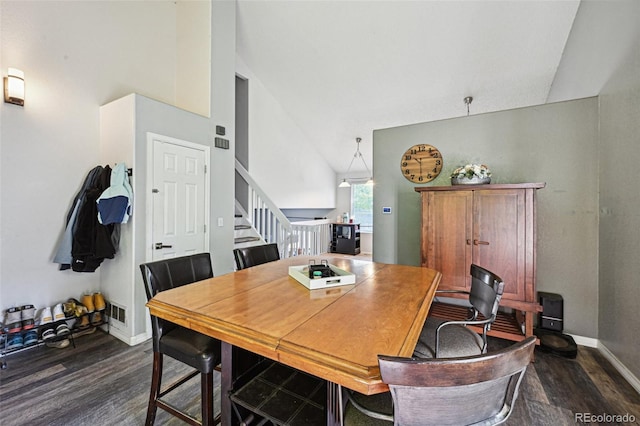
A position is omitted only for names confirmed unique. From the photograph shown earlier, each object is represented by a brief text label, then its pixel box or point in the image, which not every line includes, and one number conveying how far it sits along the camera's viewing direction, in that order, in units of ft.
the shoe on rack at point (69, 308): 8.80
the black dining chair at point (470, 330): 4.82
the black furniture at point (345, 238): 25.17
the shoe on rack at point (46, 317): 8.32
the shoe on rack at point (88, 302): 9.26
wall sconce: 7.82
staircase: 15.03
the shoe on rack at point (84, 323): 9.05
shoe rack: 7.88
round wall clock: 11.44
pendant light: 21.60
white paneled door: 9.39
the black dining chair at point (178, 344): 4.48
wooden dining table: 2.80
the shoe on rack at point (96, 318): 9.41
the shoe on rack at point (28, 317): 8.09
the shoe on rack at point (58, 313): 8.46
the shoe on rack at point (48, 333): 8.25
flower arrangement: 9.16
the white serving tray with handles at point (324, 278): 5.01
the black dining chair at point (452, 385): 2.35
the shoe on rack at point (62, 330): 8.39
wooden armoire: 8.31
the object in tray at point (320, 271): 5.23
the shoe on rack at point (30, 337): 8.05
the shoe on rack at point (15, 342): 7.86
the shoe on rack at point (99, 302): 9.37
